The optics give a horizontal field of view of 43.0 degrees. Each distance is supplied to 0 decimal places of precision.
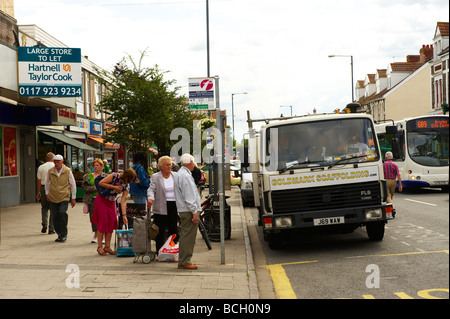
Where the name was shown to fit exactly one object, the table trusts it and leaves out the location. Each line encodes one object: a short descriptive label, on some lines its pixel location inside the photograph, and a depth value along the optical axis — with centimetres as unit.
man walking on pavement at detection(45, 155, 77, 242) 1175
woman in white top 935
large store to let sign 1673
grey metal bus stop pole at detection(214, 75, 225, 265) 898
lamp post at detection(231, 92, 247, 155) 6774
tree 2508
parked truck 962
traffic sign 955
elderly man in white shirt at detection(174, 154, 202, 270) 840
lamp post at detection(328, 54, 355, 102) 4088
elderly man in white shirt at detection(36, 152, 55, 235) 1323
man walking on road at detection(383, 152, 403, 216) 1463
